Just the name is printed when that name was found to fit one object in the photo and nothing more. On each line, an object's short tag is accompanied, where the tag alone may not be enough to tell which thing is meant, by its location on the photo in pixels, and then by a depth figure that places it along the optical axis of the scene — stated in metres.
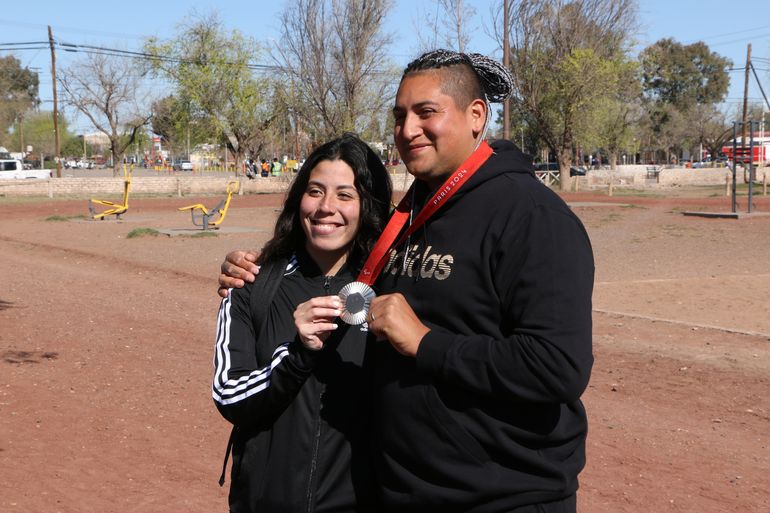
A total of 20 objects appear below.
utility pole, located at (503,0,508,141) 38.27
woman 2.34
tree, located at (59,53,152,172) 64.81
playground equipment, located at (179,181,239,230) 22.22
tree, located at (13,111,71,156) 109.44
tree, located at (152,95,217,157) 59.34
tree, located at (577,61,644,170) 52.97
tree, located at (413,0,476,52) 45.03
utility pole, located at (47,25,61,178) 51.28
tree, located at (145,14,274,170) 57.56
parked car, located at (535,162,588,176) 66.38
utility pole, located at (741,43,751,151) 55.97
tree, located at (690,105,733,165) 94.94
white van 55.66
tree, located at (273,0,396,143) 47.50
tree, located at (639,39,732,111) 106.94
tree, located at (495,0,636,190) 50.47
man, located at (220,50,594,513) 1.96
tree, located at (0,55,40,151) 101.93
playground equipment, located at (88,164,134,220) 25.59
